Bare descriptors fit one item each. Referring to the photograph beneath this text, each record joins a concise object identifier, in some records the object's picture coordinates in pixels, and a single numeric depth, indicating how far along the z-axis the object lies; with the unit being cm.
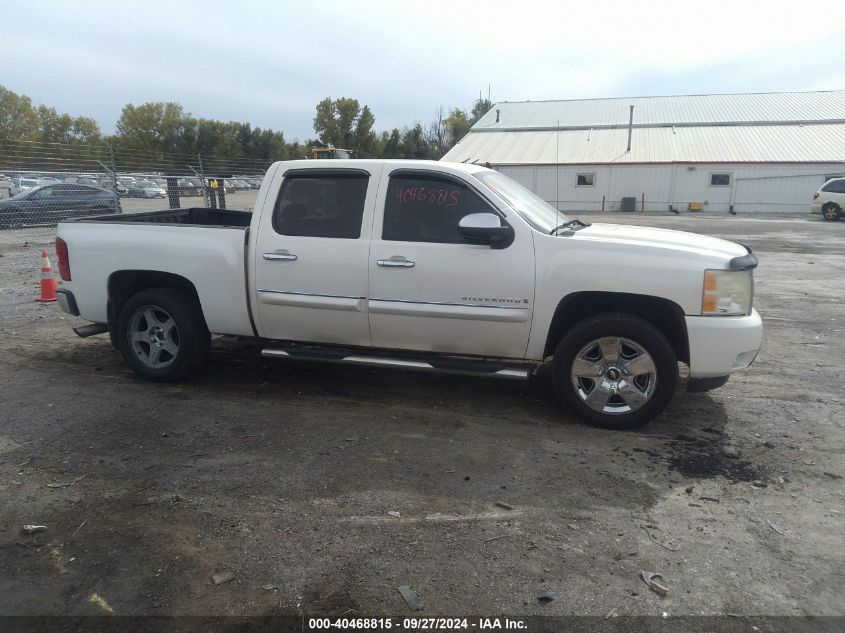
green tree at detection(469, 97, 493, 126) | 8358
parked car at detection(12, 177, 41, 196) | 2073
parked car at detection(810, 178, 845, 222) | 2483
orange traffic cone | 885
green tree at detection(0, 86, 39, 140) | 6028
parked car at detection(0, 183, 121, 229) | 1758
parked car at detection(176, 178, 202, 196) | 1728
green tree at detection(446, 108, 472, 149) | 8006
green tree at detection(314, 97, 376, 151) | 6262
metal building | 3319
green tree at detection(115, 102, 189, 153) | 5572
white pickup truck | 436
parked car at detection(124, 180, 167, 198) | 1939
